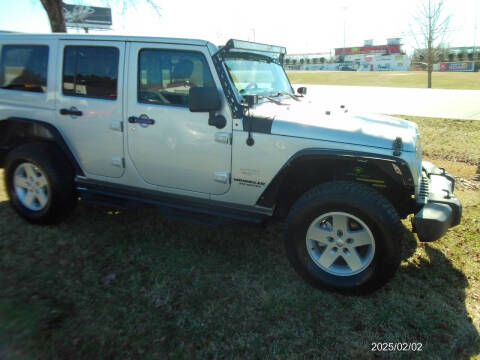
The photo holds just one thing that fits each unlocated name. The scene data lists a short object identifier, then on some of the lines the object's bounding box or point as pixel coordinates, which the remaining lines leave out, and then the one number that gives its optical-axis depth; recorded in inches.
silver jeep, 114.8
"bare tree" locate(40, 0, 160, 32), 331.3
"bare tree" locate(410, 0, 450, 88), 1006.4
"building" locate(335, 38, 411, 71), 2827.3
